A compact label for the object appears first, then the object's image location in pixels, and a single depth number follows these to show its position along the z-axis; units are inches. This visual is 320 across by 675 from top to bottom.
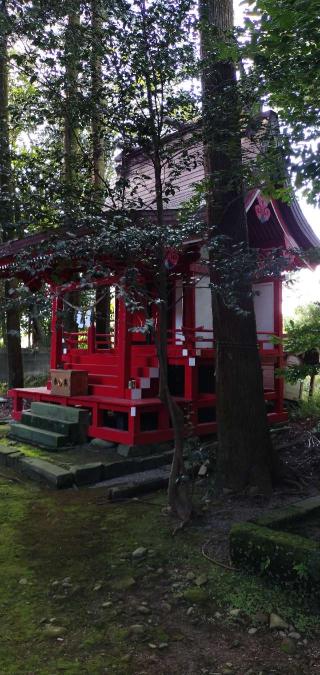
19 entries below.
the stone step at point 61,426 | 294.2
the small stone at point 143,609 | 117.3
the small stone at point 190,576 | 133.6
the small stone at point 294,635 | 105.0
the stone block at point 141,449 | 266.6
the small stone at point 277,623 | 108.8
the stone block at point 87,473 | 229.8
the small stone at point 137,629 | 108.6
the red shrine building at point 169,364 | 283.9
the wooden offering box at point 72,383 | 314.7
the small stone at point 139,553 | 148.1
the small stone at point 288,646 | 100.7
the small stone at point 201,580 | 130.3
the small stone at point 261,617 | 111.6
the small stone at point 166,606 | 118.9
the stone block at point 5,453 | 274.3
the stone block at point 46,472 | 226.4
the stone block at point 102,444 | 284.7
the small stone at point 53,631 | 107.7
